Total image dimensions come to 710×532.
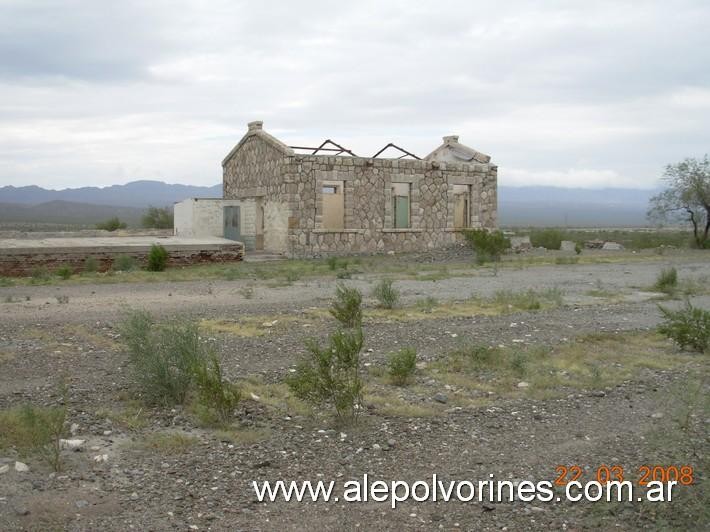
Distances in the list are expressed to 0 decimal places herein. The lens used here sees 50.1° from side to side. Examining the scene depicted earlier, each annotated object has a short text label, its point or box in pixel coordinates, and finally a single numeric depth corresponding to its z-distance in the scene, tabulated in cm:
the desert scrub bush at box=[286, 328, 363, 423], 625
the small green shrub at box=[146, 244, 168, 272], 2006
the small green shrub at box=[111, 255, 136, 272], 2012
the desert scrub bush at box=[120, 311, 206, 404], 673
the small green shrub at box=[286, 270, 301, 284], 1694
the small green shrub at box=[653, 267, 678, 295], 1495
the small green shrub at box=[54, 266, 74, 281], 1814
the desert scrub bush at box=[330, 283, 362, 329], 1037
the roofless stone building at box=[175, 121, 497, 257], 2616
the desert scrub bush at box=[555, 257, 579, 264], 2357
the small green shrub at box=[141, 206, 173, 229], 4084
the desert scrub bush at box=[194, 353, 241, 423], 610
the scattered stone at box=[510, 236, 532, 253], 3117
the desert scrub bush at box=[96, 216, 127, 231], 3734
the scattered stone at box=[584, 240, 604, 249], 3712
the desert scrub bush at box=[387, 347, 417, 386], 744
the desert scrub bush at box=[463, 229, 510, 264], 2452
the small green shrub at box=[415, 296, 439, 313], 1228
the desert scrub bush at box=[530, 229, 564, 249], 3359
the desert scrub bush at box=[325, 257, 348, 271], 2097
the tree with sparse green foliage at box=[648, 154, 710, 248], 3484
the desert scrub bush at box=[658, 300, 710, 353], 894
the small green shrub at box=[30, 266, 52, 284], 1740
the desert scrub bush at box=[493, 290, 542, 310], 1246
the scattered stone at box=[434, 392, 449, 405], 689
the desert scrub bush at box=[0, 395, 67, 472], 525
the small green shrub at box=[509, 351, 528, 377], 783
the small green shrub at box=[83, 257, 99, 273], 2000
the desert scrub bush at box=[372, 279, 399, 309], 1232
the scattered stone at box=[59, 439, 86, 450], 555
